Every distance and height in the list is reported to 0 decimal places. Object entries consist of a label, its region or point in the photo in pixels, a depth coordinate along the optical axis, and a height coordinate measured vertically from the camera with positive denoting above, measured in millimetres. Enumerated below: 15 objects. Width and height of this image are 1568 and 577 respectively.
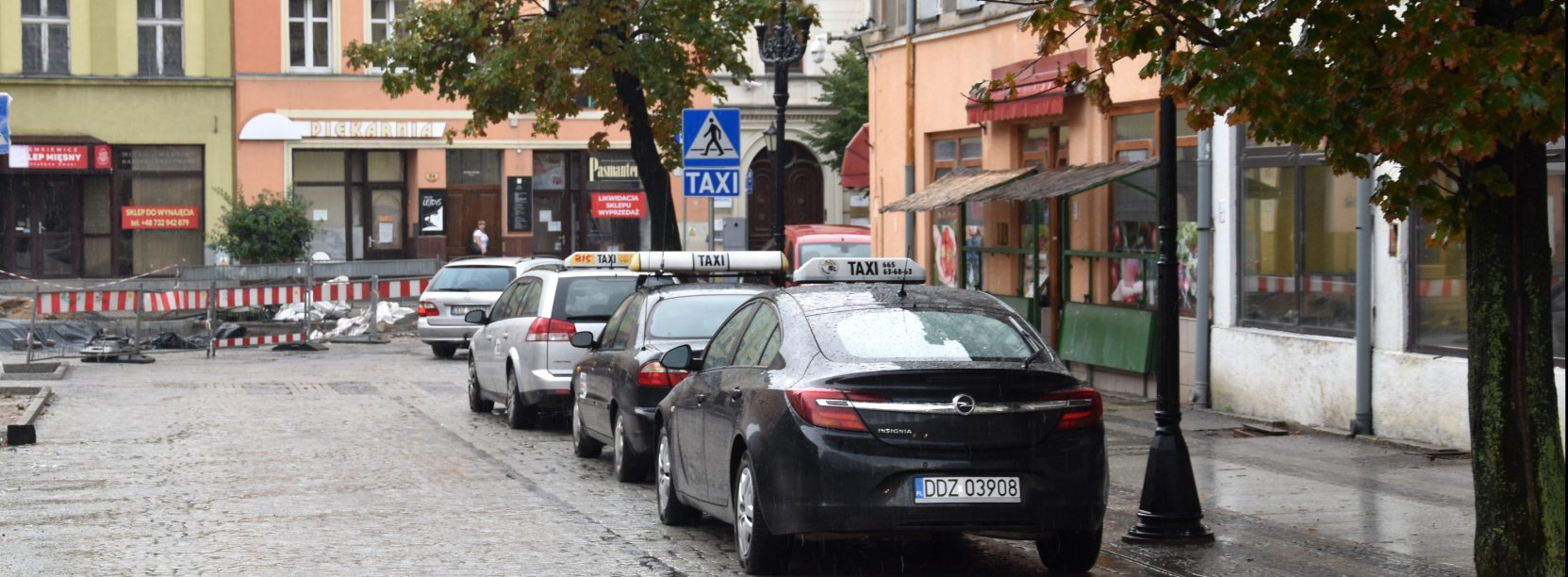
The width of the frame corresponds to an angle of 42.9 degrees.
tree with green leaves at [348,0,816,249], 23578 +2480
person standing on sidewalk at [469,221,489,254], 46469 +555
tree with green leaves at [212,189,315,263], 39438 +685
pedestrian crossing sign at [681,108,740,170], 20656 +1292
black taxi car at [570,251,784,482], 12930 -683
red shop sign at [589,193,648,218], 47875 +1423
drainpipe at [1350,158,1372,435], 15345 -392
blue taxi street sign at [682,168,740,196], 20672 +866
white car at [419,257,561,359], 27875 -422
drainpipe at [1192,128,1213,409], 18156 +3
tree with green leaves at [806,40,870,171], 47656 +4019
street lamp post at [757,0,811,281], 22703 +2291
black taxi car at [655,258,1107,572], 8656 -762
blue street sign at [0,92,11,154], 21909 +1604
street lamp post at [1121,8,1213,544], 10328 -950
